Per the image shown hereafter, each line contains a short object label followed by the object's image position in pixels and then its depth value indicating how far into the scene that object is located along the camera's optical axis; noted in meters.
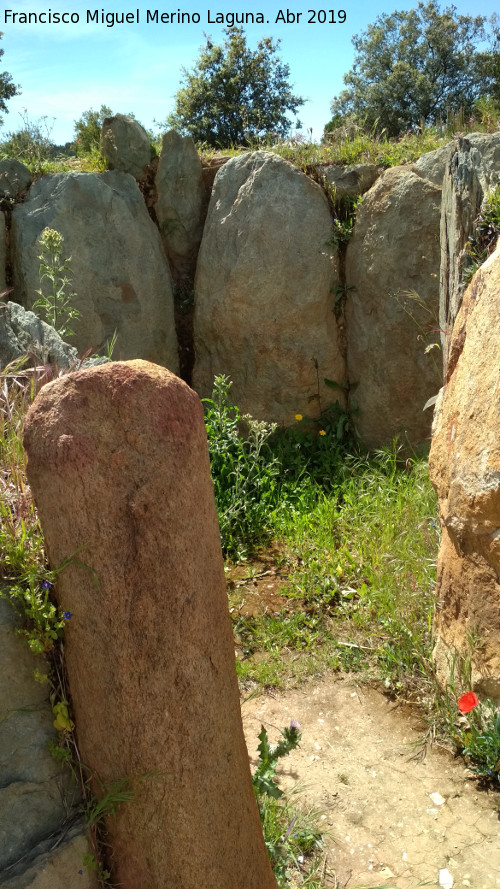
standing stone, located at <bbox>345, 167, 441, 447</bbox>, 6.15
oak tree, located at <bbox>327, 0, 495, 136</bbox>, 17.77
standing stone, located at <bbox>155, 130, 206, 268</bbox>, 7.00
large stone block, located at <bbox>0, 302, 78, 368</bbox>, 3.74
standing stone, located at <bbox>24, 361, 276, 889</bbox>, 1.77
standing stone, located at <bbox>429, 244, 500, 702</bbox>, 3.06
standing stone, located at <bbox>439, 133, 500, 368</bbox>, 3.92
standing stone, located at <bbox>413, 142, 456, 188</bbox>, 6.19
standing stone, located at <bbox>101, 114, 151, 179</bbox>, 6.97
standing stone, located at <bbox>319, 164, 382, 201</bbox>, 6.64
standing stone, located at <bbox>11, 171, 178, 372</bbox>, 6.51
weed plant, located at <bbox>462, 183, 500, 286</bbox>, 3.72
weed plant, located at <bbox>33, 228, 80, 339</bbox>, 4.32
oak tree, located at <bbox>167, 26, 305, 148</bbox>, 14.28
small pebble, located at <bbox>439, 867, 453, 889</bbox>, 2.78
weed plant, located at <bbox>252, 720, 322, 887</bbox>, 2.40
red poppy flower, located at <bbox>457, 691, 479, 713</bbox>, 3.17
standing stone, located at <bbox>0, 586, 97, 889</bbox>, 1.69
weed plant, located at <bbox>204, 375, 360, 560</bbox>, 5.33
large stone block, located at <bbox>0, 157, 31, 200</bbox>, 6.73
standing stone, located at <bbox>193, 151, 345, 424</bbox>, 6.55
